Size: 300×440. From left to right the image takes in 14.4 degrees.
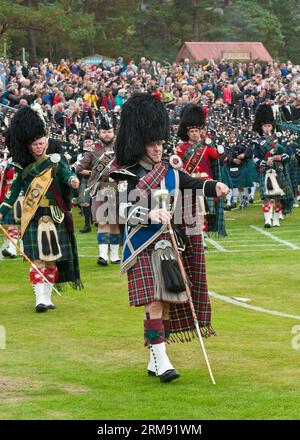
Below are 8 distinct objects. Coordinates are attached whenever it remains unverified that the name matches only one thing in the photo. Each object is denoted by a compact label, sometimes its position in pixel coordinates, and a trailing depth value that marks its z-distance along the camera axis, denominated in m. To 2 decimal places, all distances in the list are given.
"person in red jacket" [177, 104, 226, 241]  15.49
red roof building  47.06
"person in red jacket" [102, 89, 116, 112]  29.36
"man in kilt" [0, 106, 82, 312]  11.47
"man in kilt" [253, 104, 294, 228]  19.44
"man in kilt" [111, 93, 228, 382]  8.26
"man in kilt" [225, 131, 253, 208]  23.95
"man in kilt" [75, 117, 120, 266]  15.38
